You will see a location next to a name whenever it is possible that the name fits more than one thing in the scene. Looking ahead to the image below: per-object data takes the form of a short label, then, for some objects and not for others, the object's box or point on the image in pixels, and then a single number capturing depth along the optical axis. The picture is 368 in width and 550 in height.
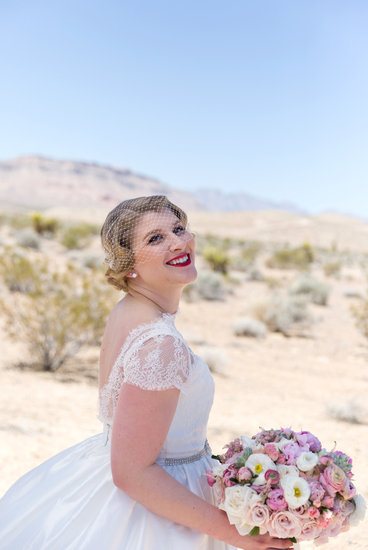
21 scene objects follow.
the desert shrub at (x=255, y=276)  21.42
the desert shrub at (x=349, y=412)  6.38
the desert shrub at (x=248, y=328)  11.73
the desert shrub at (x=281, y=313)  12.70
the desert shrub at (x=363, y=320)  11.59
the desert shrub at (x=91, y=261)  17.34
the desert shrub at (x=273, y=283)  19.28
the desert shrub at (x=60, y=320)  7.92
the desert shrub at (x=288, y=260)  27.39
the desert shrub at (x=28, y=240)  20.22
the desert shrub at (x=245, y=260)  24.05
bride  1.55
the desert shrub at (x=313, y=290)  16.77
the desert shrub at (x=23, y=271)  9.17
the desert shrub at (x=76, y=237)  22.48
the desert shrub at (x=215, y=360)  8.58
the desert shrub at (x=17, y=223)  28.72
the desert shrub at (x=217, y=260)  21.14
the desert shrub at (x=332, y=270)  25.31
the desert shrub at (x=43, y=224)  24.80
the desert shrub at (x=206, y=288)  15.62
